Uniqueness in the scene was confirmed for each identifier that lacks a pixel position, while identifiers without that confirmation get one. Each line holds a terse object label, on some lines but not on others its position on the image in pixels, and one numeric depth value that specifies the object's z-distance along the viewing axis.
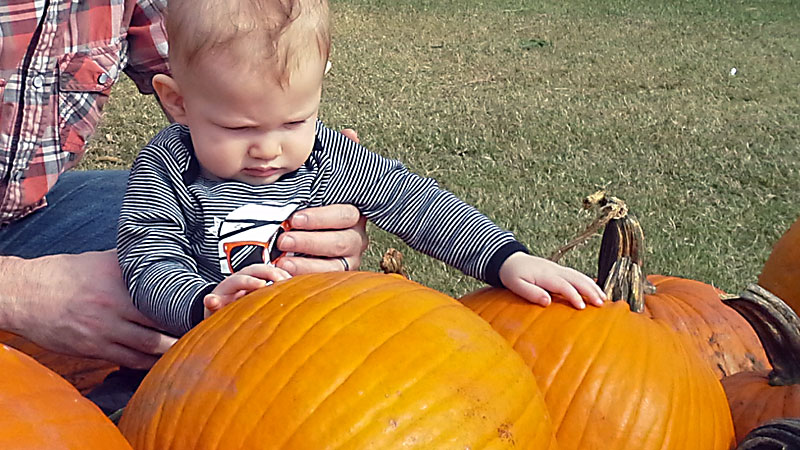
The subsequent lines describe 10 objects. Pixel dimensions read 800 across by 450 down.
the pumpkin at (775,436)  1.44
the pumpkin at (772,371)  1.69
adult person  2.07
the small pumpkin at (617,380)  1.57
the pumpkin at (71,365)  2.25
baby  1.80
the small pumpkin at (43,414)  1.08
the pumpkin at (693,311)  1.95
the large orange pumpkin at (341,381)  1.23
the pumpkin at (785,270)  2.42
